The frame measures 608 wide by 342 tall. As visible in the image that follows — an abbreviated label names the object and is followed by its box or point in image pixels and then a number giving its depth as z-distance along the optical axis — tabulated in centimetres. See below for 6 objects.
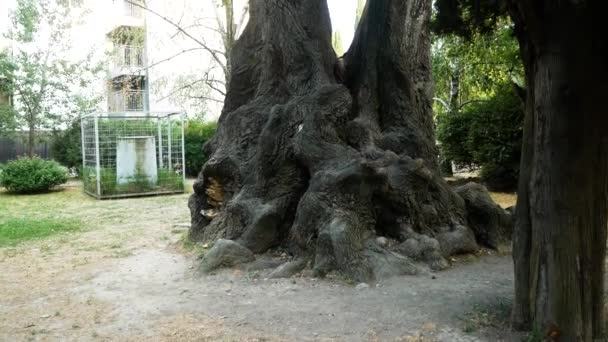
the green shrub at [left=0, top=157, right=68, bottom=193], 1761
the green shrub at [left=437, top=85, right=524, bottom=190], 1428
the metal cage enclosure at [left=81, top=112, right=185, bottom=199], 1669
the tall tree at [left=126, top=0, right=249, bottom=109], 2309
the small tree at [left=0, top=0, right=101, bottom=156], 2303
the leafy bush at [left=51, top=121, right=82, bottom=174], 2255
